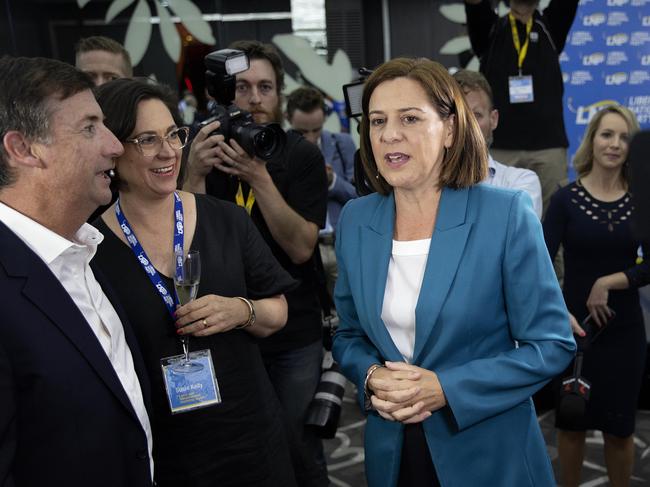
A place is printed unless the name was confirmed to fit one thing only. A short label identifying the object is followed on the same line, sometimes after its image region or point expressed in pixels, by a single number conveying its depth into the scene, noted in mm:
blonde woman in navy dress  2645
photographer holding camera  2057
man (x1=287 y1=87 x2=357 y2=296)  4152
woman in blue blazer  1439
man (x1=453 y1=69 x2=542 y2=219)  2527
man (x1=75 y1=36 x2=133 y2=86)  2717
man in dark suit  1106
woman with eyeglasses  1522
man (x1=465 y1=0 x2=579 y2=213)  3660
